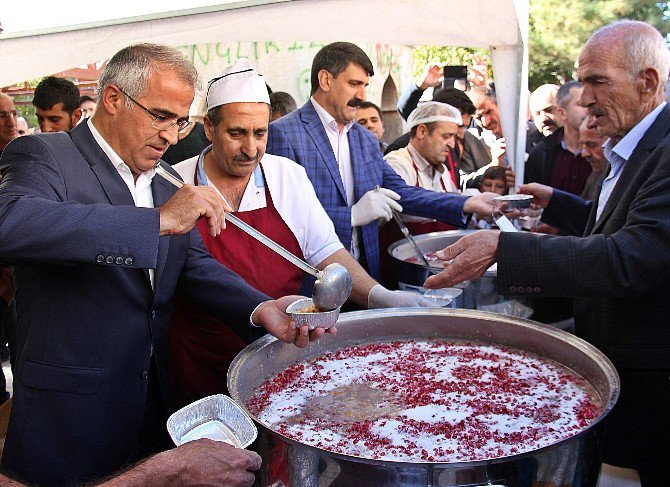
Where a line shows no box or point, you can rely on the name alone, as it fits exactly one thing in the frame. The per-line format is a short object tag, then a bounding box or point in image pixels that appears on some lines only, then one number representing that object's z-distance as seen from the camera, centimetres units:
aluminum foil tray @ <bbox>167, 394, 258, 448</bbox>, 135
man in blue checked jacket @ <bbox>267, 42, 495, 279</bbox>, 315
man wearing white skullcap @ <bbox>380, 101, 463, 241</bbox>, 419
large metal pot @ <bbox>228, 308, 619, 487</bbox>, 122
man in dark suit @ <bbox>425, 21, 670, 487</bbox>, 183
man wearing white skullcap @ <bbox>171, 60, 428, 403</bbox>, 228
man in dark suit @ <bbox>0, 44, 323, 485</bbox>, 167
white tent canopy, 382
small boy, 456
